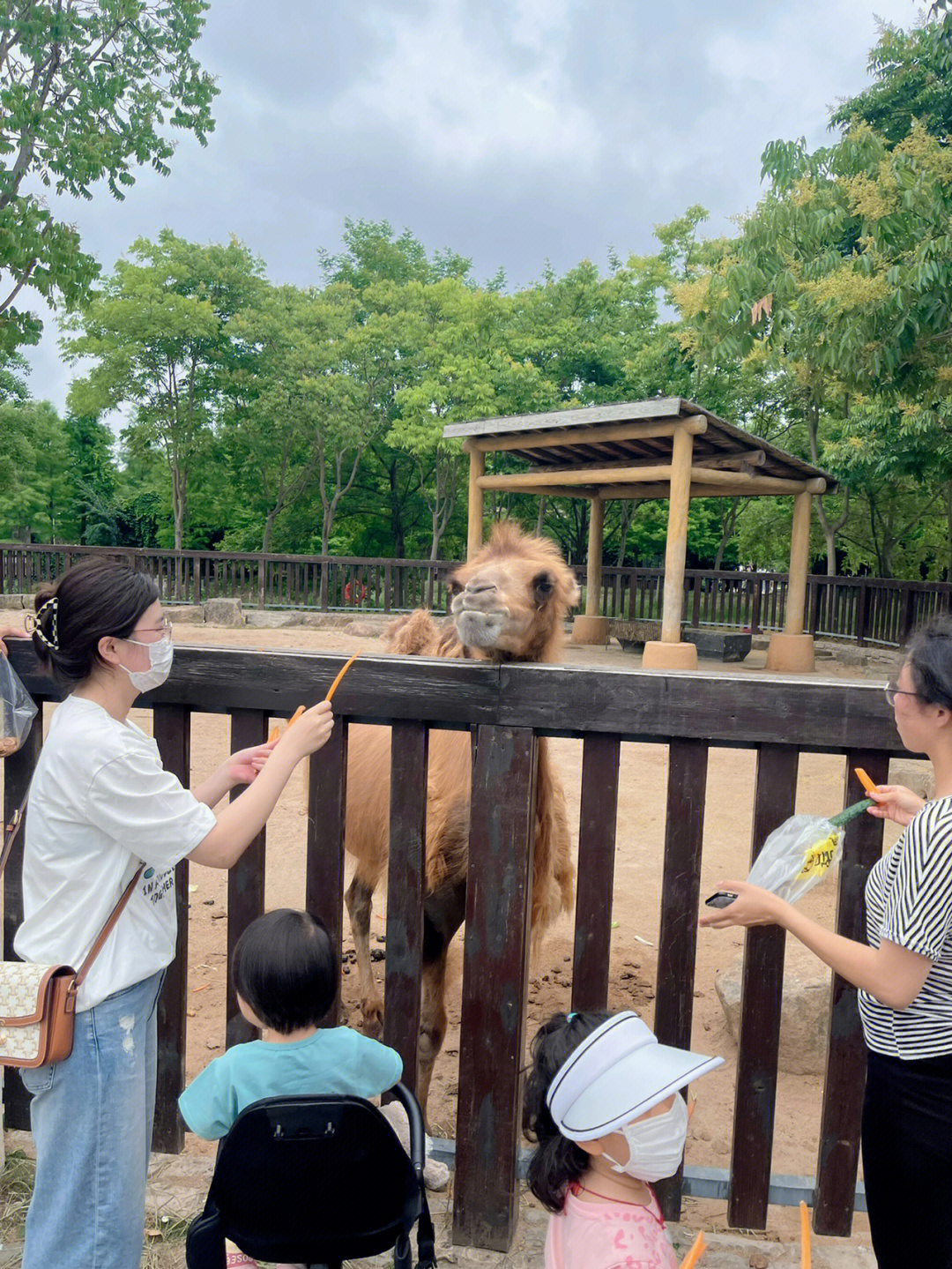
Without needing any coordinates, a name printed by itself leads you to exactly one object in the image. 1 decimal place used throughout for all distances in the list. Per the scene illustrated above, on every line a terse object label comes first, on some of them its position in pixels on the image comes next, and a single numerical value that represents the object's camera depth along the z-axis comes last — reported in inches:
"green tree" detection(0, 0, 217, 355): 387.5
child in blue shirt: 61.4
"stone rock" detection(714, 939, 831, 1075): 143.1
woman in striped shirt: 57.1
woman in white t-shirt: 64.1
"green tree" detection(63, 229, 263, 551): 917.2
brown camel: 118.3
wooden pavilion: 506.0
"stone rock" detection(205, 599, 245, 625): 788.6
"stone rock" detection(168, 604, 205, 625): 796.0
